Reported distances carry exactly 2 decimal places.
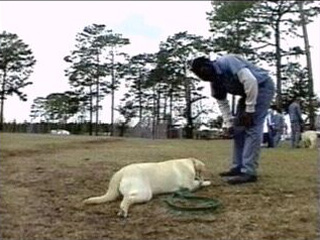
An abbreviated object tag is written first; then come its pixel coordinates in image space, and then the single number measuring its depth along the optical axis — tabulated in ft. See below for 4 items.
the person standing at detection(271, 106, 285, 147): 27.02
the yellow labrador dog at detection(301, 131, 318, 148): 26.25
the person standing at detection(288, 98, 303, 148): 25.91
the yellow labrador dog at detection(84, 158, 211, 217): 8.75
